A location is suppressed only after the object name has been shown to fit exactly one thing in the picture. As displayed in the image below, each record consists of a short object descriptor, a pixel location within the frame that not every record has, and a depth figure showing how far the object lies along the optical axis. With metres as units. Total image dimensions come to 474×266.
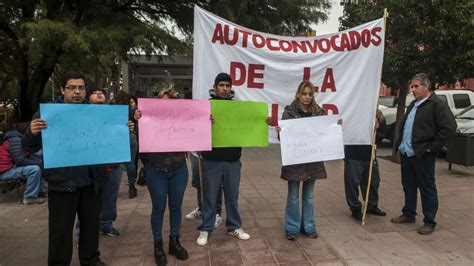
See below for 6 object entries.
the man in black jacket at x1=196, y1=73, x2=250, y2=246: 4.38
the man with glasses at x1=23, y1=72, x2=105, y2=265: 3.33
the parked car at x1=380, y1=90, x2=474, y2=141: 13.77
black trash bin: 8.63
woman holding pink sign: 3.95
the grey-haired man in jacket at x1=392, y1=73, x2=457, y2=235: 4.80
